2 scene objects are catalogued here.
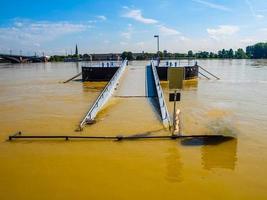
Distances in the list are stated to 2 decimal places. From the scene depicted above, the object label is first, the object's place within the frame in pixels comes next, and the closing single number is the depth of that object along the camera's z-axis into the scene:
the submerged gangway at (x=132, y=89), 9.10
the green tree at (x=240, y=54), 115.60
